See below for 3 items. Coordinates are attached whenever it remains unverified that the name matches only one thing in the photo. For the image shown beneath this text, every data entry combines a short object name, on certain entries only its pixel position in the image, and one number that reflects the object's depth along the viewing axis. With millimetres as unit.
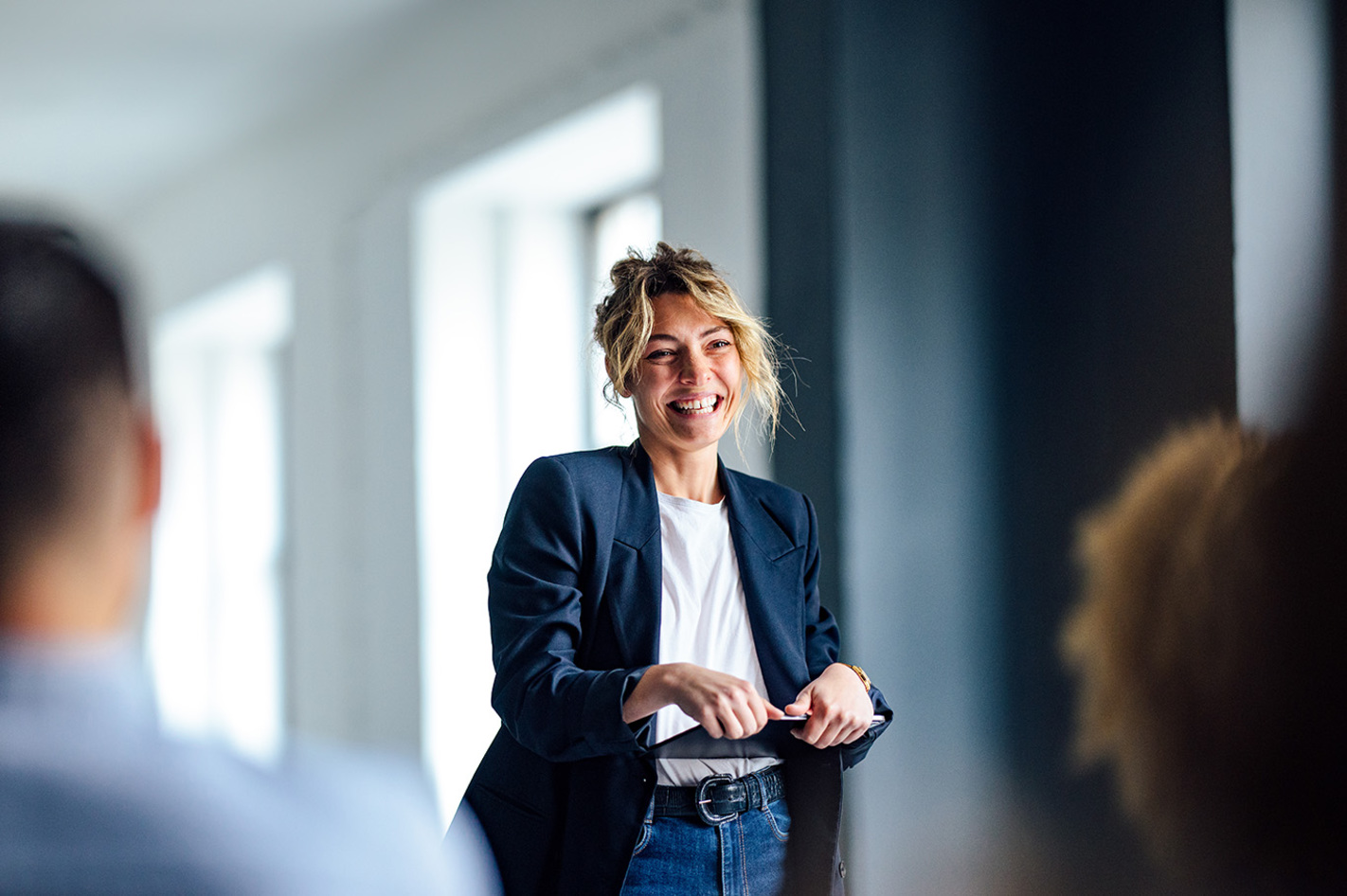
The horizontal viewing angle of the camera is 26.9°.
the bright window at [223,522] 10099
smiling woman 3293
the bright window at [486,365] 6767
